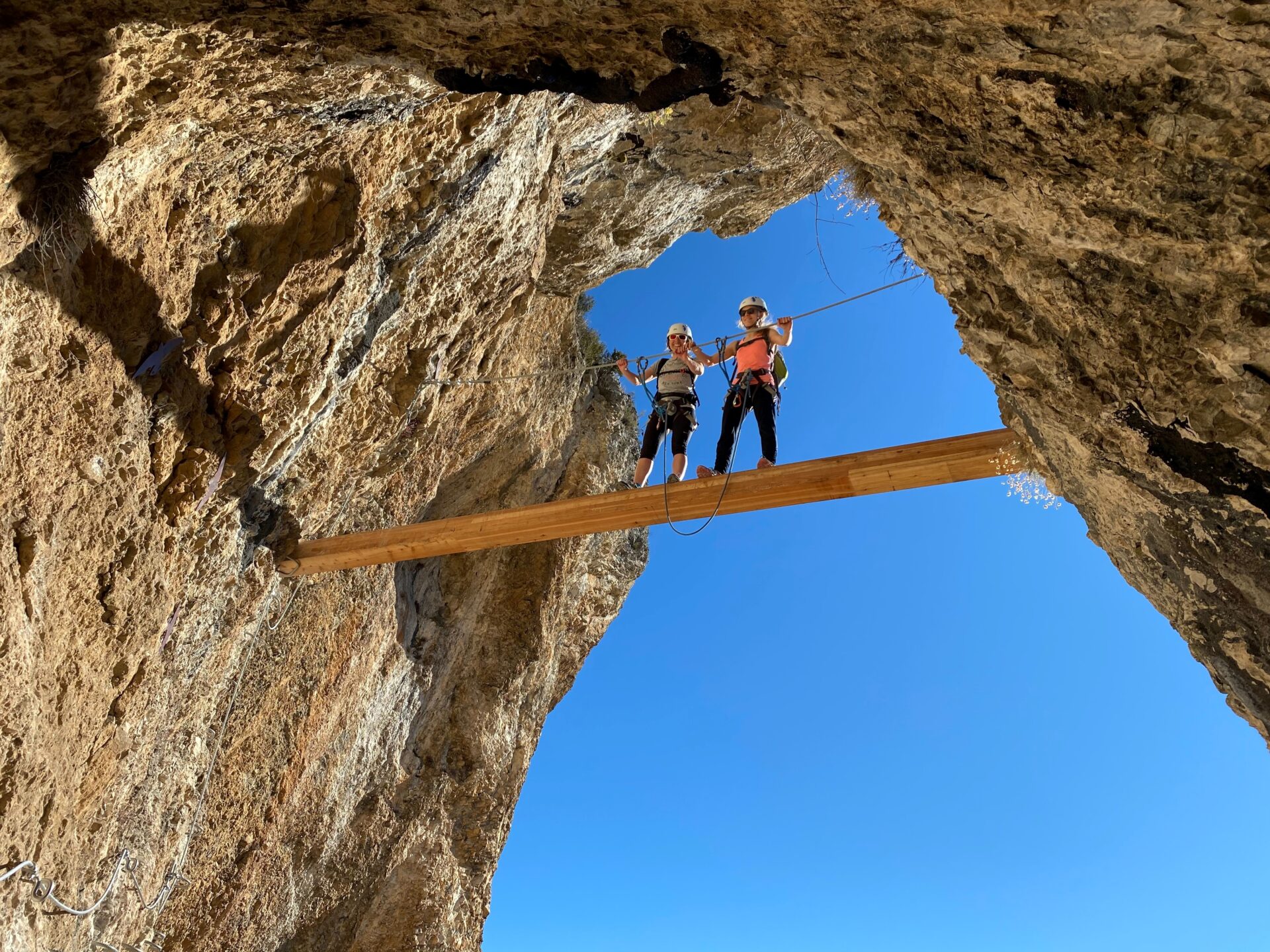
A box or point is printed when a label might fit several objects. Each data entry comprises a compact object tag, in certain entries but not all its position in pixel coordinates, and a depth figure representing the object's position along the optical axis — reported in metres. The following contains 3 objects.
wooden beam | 4.88
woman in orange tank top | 6.76
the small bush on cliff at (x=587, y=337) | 10.86
